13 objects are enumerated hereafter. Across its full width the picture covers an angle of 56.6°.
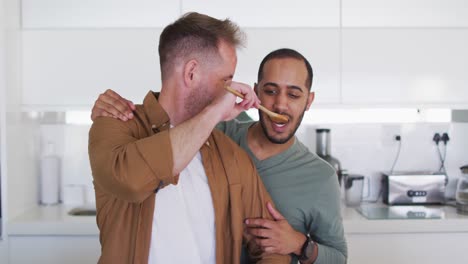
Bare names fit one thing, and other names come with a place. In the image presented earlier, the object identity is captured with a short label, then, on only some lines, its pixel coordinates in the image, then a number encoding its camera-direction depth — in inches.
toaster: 105.0
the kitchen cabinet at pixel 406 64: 98.1
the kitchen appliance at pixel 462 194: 97.3
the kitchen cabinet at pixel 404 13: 98.2
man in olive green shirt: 49.6
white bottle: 105.7
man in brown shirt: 36.4
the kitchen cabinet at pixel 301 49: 97.8
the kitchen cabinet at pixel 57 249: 89.6
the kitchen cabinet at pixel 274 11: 97.6
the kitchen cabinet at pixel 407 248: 90.7
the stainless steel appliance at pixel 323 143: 107.0
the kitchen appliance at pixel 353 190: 104.3
